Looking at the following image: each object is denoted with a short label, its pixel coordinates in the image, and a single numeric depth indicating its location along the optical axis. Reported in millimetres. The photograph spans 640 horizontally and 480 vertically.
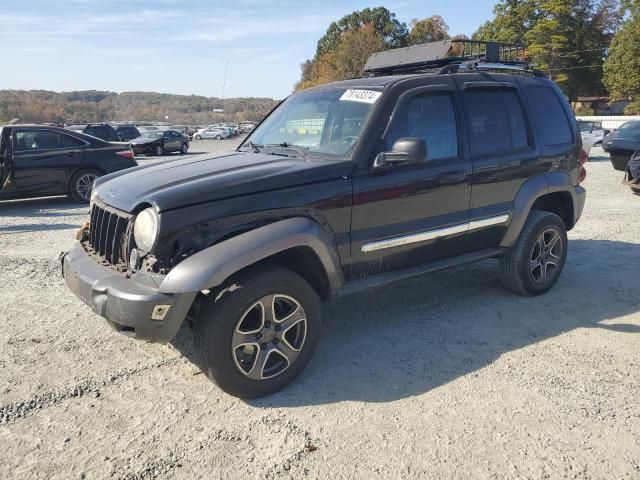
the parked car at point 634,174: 10656
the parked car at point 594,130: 23300
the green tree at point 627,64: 45219
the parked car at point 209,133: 45562
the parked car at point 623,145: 14197
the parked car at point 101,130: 19594
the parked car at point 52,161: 9453
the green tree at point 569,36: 54219
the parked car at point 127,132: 26938
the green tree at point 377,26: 62656
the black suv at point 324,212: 3088
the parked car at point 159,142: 25703
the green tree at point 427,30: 63288
